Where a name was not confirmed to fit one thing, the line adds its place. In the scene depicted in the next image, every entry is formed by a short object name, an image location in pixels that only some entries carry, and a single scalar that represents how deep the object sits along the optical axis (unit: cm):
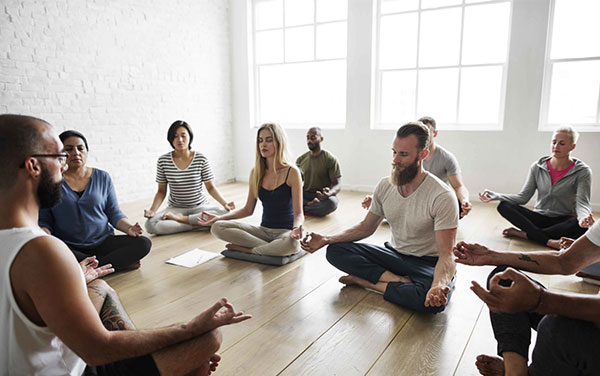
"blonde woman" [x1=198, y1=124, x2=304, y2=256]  326
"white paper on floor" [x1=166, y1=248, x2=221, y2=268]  332
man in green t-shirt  498
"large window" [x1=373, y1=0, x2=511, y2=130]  570
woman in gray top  364
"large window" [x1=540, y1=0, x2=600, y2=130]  519
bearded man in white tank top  105
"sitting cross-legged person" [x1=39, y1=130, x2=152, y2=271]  285
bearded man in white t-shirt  233
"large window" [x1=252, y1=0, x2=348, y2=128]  680
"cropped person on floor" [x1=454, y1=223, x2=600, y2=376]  134
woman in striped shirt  411
